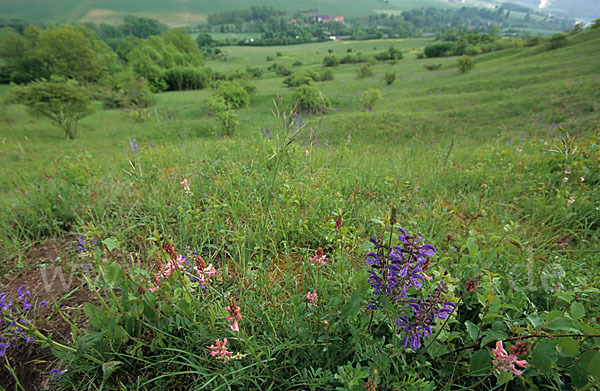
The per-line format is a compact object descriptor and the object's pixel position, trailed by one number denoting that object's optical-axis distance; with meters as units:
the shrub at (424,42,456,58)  63.09
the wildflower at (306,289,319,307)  1.46
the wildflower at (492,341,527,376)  1.05
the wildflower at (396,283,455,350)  1.12
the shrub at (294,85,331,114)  29.12
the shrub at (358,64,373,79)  49.84
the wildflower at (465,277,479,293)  1.18
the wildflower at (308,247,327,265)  1.50
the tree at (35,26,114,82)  51.65
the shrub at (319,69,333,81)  54.19
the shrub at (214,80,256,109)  34.50
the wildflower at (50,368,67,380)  1.33
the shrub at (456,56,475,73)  37.75
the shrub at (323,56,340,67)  67.44
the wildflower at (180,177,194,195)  2.56
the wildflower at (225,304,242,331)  1.14
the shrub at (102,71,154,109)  41.16
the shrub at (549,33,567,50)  35.86
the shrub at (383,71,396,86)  41.38
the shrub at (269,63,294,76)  61.88
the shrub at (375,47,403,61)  65.81
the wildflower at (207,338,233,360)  1.19
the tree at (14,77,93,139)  26.86
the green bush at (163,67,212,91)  57.62
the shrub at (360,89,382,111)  28.08
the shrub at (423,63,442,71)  47.61
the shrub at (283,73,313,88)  45.75
